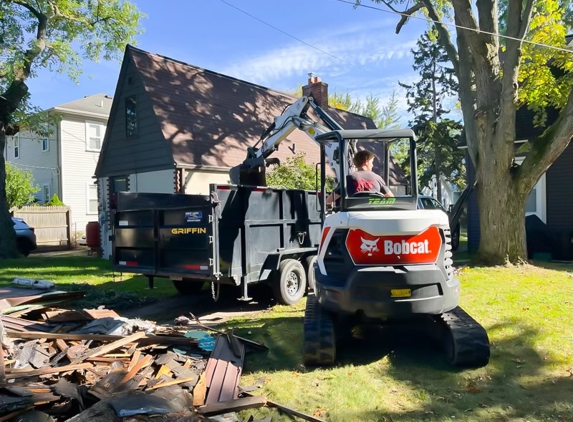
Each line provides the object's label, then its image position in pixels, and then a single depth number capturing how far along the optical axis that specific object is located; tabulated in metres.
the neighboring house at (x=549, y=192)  14.64
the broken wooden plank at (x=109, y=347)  4.98
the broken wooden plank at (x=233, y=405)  4.13
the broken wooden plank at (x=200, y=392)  4.29
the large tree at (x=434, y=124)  29.91
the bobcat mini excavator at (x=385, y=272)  4.95
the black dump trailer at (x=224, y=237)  7.34
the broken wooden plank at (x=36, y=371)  4.49
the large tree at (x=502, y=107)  10.98
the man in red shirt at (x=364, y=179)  5.54
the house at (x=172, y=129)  14.52
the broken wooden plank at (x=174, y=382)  4.39
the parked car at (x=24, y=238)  18.18
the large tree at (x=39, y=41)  16.98
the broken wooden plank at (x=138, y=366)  4.47
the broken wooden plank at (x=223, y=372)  4.46
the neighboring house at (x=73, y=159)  28.02
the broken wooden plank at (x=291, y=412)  4.06
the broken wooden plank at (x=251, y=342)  5.89
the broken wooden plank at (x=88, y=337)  5.50
